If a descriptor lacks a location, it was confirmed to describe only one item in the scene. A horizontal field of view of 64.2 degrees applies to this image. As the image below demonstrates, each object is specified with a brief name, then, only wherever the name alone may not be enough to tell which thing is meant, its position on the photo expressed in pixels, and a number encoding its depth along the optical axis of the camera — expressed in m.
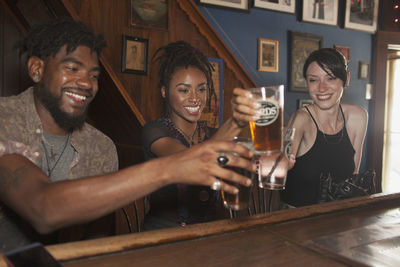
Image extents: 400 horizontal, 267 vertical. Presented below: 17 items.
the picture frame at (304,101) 4.21
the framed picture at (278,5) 3.88
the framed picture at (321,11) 4.21
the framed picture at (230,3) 3.50
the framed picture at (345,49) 4.54
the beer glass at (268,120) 0.94
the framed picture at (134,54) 2.47
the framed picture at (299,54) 4.14
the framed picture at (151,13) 2.68
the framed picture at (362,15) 4.58
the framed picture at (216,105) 2.86
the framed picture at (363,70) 4.77
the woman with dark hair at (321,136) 1.96
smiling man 0.85
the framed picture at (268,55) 3.91
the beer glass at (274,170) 1.10
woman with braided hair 1.57
